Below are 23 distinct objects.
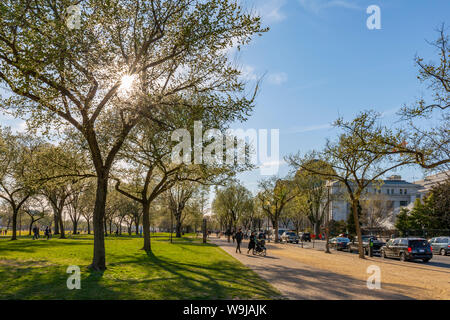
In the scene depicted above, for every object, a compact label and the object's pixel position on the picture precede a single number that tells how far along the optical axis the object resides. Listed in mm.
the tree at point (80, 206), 51962
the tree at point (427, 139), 15297
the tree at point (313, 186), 32250
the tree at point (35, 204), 62462
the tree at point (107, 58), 12195
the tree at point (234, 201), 73312
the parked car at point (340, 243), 40094
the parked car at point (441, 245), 34372
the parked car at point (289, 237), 55131
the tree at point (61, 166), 19938
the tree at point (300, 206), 49616
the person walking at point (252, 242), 27989
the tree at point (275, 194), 51994
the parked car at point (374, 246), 33444
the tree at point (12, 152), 38594
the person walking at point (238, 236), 28889
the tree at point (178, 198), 52412
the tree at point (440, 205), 42719
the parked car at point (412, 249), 25219
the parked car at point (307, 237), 62531
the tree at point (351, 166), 23756
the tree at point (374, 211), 74331
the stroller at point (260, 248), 27188
